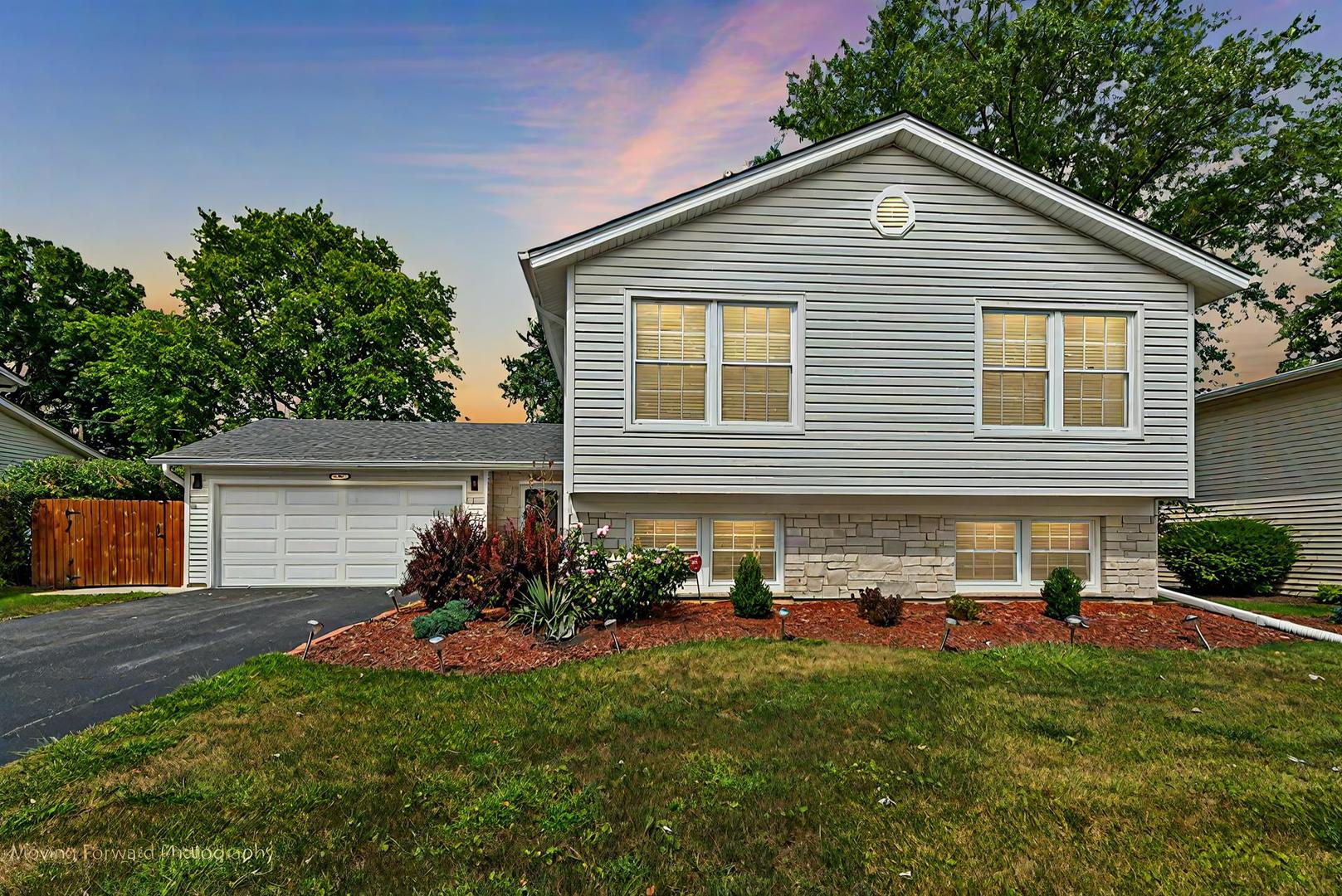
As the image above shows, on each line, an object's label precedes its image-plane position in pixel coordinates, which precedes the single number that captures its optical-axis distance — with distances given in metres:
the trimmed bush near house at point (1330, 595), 9.03
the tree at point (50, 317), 22.94
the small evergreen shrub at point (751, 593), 7.34
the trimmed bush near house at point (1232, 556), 10.18
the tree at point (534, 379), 29.03
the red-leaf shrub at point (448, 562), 7.63
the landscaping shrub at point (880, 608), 7.09
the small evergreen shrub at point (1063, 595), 7.26
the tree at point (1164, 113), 15.27
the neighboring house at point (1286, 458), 11.00
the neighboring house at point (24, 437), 15.38
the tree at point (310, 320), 21.88
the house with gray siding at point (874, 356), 7.94
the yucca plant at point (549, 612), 6.44
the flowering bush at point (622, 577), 6.88
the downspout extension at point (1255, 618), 6.88
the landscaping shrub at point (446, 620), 6.56
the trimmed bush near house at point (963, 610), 7.15
